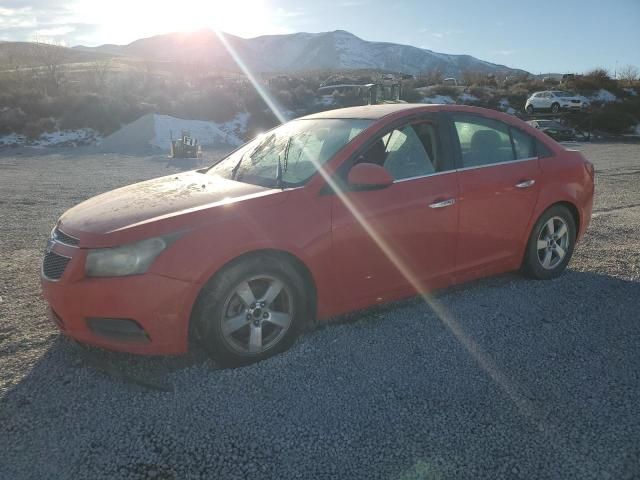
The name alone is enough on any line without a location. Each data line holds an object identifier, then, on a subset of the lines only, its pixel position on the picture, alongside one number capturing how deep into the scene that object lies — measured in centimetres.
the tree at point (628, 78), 4591
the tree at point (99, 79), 3313
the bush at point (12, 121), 2458
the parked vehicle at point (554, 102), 3335
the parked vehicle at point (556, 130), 2648
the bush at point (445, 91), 4097
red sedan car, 298
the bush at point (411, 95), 3749
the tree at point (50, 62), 3199
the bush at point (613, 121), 3127
